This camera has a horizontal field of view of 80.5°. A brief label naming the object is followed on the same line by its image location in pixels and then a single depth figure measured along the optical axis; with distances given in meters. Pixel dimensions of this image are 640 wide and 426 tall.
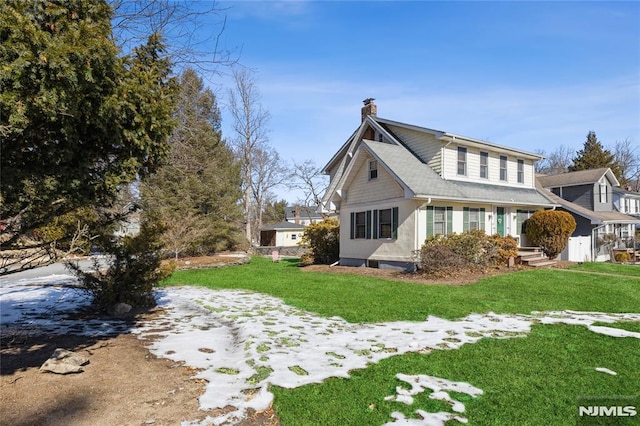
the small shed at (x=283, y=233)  44.88
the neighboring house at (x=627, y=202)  28.34
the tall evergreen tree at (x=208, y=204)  21.45
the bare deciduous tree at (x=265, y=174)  41.91
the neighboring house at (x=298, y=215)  58.85
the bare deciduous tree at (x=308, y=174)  44.38
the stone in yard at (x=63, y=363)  4.32
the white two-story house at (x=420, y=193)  15.56
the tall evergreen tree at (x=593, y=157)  41.22
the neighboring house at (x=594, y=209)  22.22
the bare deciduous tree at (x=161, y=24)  5.43
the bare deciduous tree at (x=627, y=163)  49.31
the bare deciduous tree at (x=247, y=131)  30.25
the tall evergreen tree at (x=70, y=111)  3.01
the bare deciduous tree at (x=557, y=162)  53.72
